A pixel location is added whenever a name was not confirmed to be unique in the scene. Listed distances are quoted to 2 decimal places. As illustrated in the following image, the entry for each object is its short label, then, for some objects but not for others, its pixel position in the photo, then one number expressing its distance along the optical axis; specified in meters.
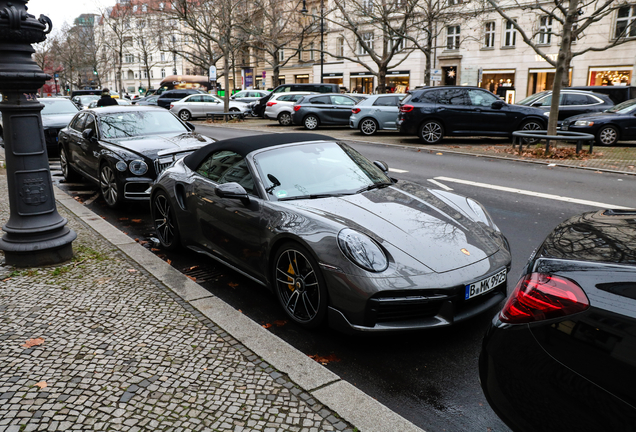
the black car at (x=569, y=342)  1.91
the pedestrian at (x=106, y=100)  17.50
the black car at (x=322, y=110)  22.66
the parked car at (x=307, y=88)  27.86
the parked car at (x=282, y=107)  25.69
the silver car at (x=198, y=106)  31.16
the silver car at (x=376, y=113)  19.25
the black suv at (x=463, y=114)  15.89
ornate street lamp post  4.79
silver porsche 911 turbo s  3.48
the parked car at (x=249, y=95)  34.81
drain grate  5.24
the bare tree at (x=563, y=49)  13.15
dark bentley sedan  7.90
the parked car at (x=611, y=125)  15.22
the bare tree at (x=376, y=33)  27.69
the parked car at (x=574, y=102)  17.48
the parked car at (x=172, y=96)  34.86
